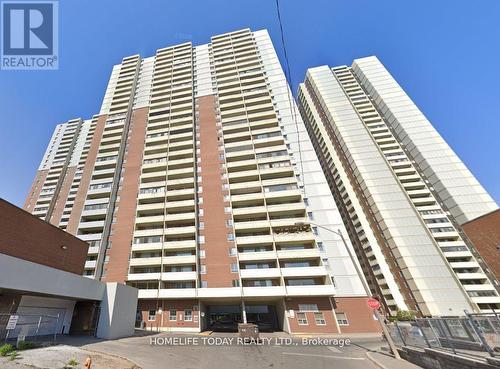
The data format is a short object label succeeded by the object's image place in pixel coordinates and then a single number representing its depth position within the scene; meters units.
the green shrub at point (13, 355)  9.79
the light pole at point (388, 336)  12.39
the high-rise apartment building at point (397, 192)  49.28
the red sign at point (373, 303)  12.53
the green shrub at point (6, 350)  10.42
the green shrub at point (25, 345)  12.09
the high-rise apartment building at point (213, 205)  31.80
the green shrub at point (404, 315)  37.17
